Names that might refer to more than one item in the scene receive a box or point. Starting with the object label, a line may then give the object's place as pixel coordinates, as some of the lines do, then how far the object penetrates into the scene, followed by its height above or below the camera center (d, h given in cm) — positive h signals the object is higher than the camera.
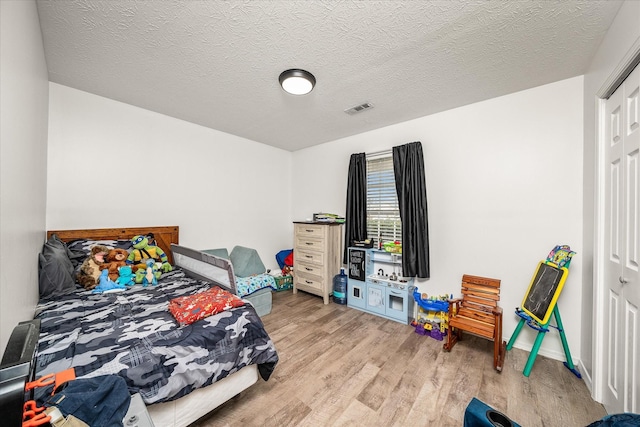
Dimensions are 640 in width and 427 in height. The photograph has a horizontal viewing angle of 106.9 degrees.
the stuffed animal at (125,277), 224 -62
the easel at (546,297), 190 -69
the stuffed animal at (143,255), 246 -46
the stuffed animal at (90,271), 212 -54
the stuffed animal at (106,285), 210 -67
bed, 118 -74
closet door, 131 -20
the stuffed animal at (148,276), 233 -63
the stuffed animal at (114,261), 225 -48
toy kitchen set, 294 -92
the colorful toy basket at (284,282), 390 -115
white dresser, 348 -65
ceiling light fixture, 202 +117
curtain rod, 331 +88
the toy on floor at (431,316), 259 -117
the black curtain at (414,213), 288 +2
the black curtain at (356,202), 350 +19
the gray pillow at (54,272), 189 -50
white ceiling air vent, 269 +125
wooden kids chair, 205 -94
